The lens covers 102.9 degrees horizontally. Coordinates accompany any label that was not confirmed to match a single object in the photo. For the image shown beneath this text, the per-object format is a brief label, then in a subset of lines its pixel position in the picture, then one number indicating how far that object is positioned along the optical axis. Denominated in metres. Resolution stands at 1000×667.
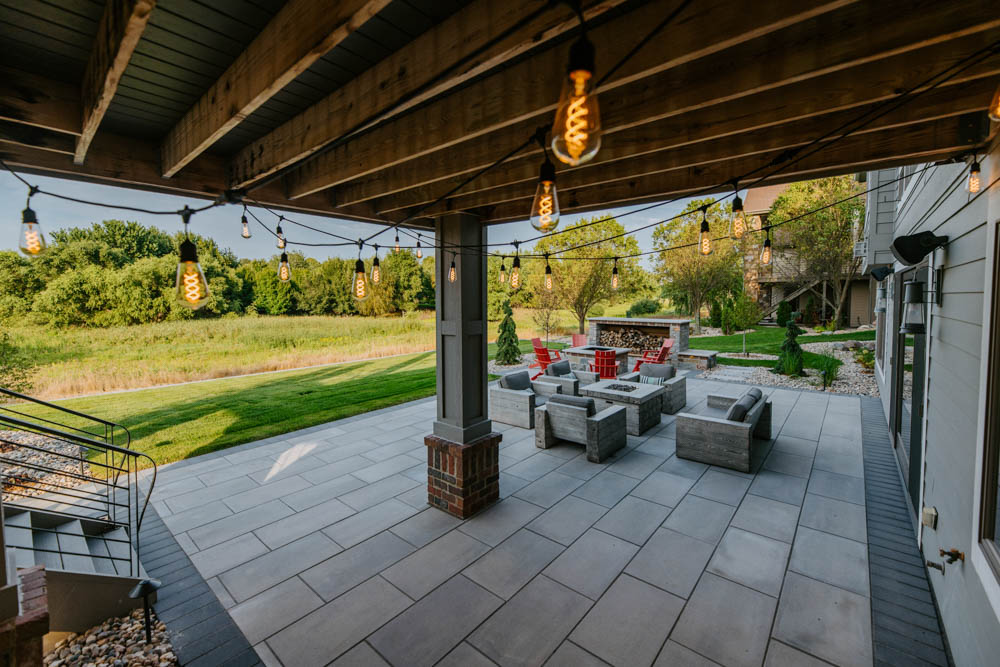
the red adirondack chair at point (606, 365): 9.73
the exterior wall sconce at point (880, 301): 7.08
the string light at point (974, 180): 2.14
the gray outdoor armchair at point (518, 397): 6.57
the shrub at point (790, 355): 9.54
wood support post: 3.80
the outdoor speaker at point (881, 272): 5.82
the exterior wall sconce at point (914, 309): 3.41
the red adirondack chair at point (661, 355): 10.44
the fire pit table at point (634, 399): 6.05
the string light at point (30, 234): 2.34
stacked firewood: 12.99
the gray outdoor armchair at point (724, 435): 4.73
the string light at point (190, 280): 2.12
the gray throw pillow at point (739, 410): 4.94
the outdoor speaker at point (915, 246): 2.98
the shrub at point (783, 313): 16.38
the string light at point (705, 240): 3.00
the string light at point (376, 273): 3.79
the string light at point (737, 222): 2.74
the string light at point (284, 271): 3.83
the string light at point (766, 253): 3.06
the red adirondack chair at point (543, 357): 10.48
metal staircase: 2.59
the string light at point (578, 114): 0.92
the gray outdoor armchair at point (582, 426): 5.07
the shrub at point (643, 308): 20.09
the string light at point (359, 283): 3.31
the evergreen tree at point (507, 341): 12.88
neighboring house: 17.31
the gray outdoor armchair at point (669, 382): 7.08
